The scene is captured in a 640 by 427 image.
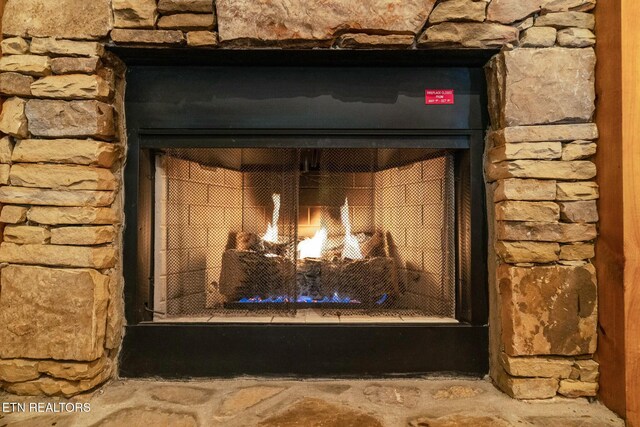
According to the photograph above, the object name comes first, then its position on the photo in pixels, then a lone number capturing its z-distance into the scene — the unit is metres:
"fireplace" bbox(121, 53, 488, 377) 1.80
